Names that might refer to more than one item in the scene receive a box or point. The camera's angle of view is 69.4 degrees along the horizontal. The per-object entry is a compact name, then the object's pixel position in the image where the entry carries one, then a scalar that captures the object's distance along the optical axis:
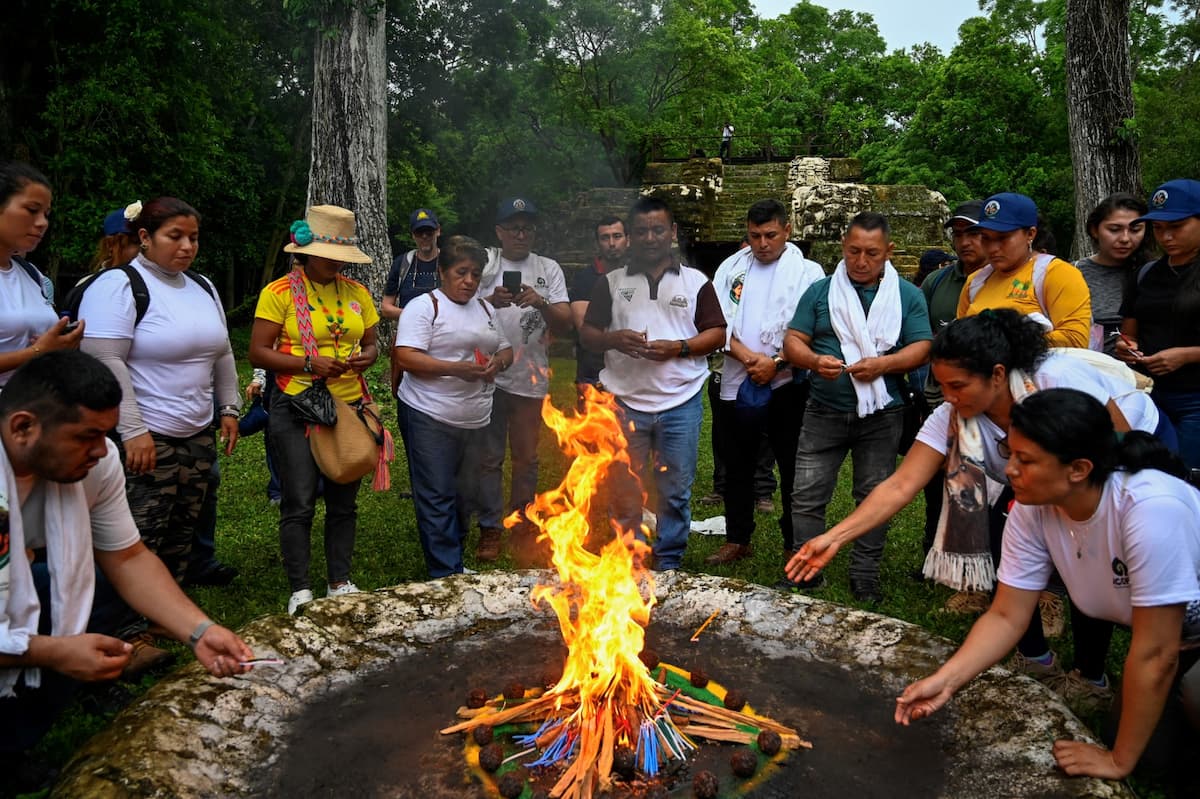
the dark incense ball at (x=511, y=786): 3.05
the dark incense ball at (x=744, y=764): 3.17
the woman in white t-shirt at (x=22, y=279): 3.95
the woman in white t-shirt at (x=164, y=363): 4.36
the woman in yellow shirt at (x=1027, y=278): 4.64
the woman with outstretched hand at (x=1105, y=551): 2.85
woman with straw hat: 4.93
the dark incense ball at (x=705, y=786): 3.01
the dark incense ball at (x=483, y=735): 3.39
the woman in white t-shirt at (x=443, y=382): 5.41
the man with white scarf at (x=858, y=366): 5.23
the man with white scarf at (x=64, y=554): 2.87
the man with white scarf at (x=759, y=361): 6.02
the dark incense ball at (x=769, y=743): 3.29
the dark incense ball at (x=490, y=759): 3.21
